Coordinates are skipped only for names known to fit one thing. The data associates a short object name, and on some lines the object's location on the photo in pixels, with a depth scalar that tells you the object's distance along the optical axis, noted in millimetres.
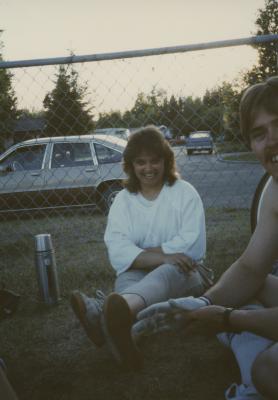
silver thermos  3578
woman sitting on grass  2887
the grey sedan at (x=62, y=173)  7238
